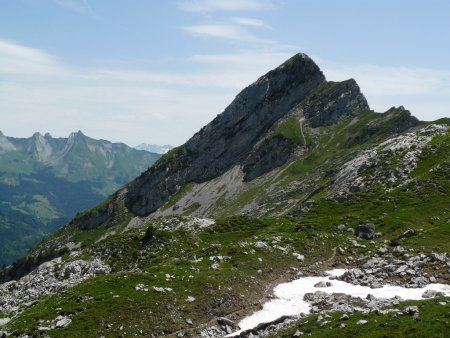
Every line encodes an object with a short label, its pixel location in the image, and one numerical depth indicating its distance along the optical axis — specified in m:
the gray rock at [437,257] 49.20
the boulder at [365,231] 68.12
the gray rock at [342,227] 71.44
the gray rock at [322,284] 48.22
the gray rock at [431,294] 39.91
